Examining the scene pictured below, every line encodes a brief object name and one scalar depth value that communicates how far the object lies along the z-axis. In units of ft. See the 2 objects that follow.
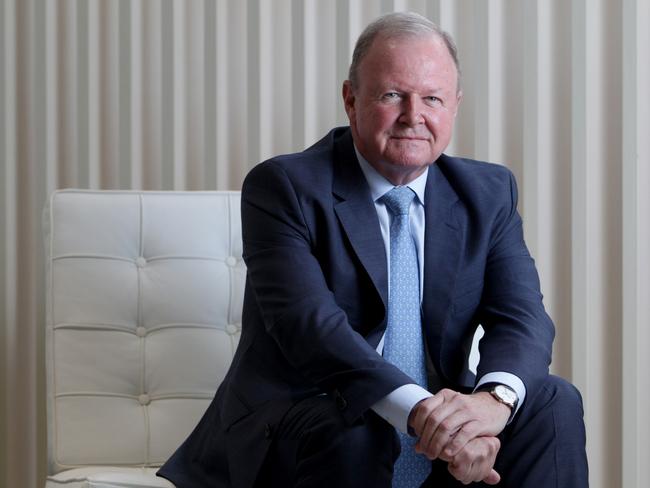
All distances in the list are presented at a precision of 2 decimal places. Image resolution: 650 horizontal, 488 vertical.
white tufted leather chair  10.52
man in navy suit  8.94
